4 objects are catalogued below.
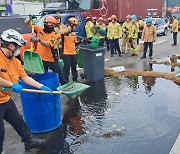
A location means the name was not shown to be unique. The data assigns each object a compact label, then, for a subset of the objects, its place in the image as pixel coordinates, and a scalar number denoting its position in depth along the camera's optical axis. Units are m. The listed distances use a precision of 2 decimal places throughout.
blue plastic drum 2.83
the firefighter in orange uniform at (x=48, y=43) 3.67
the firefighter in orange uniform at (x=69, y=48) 4.46
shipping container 11.56
